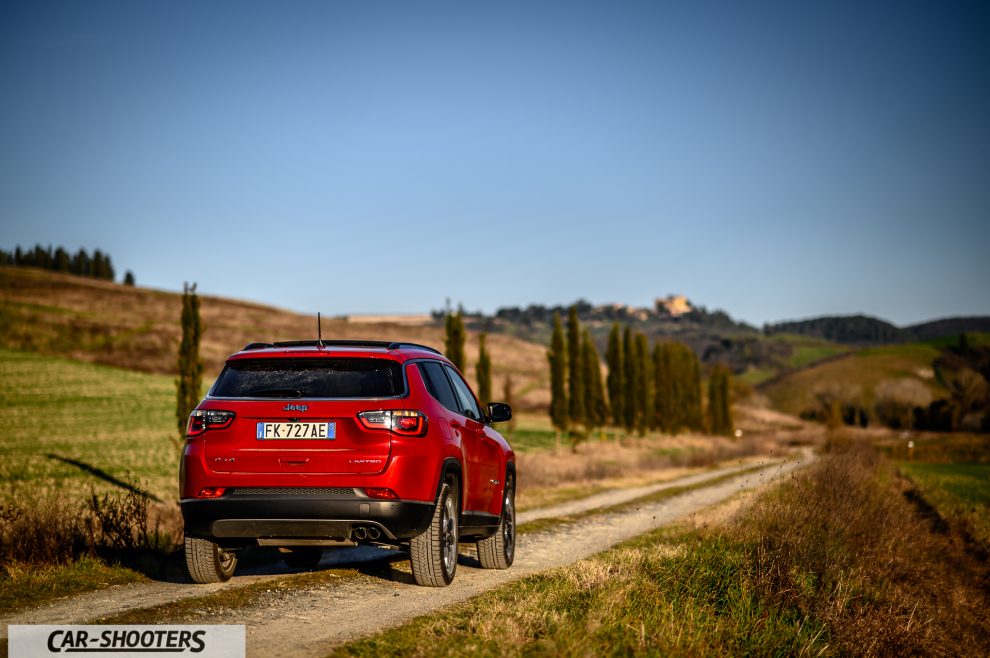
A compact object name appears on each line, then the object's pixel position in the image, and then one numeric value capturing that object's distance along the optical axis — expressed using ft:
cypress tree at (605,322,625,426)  199.11
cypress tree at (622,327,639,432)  200.85
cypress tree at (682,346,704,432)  249.75
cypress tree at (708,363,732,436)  273.95
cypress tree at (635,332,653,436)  202.80
